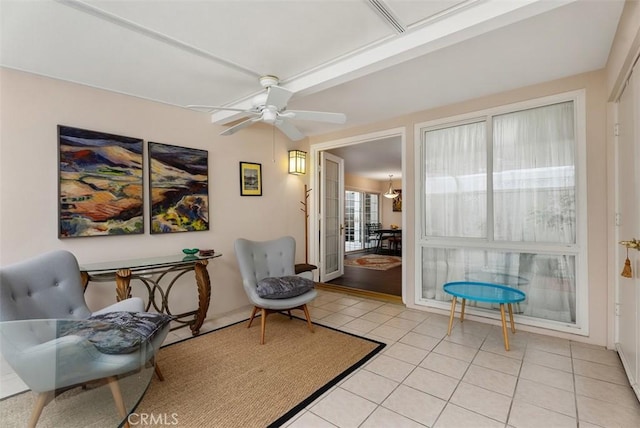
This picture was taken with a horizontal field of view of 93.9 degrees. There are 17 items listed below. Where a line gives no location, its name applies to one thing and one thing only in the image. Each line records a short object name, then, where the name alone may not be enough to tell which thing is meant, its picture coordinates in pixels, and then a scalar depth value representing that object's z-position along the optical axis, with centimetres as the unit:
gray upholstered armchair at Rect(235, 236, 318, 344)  298
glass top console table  255
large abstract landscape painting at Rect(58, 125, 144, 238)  264
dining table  877
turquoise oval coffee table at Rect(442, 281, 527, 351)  272
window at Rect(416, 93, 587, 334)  291
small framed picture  405
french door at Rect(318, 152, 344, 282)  508
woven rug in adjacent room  681
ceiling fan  237
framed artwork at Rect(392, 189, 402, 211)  1038
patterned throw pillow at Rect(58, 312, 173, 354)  159
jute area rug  185
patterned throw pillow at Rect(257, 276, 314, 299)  297
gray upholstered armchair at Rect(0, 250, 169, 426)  147
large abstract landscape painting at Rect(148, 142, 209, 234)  322
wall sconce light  463
